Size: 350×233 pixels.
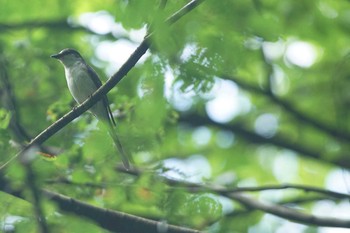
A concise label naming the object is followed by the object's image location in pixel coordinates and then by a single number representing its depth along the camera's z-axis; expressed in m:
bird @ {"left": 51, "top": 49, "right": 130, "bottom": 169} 13.10
